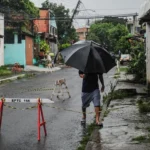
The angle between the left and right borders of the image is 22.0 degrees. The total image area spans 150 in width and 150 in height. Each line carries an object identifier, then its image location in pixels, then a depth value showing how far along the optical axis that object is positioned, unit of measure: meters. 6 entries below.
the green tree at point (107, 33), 82.34
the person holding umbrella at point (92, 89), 9.86
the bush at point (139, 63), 21.03
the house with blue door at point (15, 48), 46.34
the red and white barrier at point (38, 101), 8.83
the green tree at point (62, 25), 76.56
